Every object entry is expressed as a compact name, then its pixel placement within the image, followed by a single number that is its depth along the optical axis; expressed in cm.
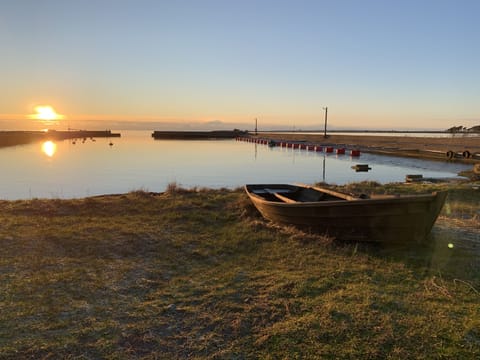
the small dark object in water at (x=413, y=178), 1827
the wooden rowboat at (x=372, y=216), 644
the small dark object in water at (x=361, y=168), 2733
